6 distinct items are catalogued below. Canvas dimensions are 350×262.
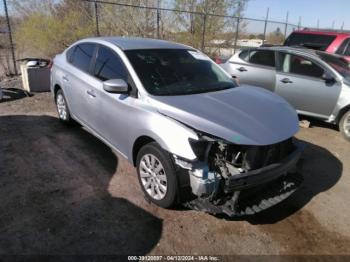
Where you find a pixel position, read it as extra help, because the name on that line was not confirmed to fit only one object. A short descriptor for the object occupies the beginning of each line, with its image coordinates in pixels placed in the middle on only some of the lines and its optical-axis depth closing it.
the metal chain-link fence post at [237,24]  15.65
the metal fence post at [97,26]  11.02
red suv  8.90
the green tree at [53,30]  12.32
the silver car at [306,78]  6.19
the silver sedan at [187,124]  3.15
